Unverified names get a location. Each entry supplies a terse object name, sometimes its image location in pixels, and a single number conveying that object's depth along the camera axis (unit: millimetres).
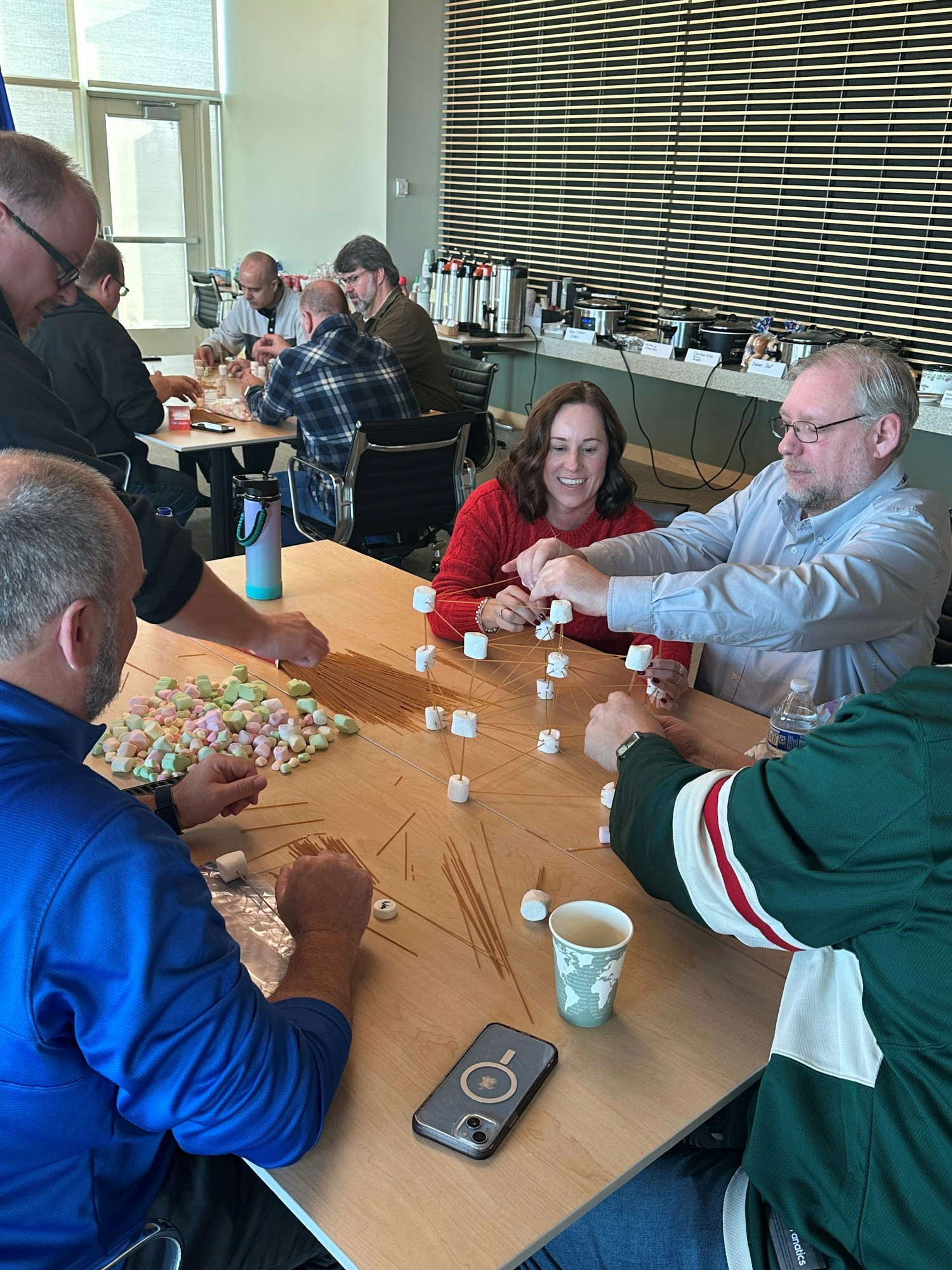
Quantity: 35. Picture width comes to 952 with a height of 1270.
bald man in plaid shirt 4012
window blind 5391
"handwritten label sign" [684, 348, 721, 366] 5789
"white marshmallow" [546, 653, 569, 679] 1949
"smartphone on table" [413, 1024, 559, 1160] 1033
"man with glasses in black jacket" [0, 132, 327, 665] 1919
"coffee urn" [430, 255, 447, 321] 7340
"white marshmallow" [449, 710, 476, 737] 1754
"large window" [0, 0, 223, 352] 9219
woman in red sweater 2516
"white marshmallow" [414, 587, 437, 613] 2016
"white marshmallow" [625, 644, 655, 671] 1811
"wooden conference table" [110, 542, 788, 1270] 975
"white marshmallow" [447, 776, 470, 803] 1633
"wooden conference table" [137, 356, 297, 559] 4074
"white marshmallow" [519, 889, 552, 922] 1350
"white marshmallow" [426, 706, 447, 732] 1879
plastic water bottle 1729
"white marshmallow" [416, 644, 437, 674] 1997
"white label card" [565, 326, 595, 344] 6695
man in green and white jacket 1010
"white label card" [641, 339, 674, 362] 6133
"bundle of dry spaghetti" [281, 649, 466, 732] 1945
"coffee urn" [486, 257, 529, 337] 6906
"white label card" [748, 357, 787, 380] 5531
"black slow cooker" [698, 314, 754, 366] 5867
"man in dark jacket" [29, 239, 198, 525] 3928
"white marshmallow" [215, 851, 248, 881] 1405
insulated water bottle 2361
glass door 9766
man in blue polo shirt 886
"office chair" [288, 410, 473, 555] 3740
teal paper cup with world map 1128
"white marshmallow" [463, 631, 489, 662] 1908
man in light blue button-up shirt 1881
